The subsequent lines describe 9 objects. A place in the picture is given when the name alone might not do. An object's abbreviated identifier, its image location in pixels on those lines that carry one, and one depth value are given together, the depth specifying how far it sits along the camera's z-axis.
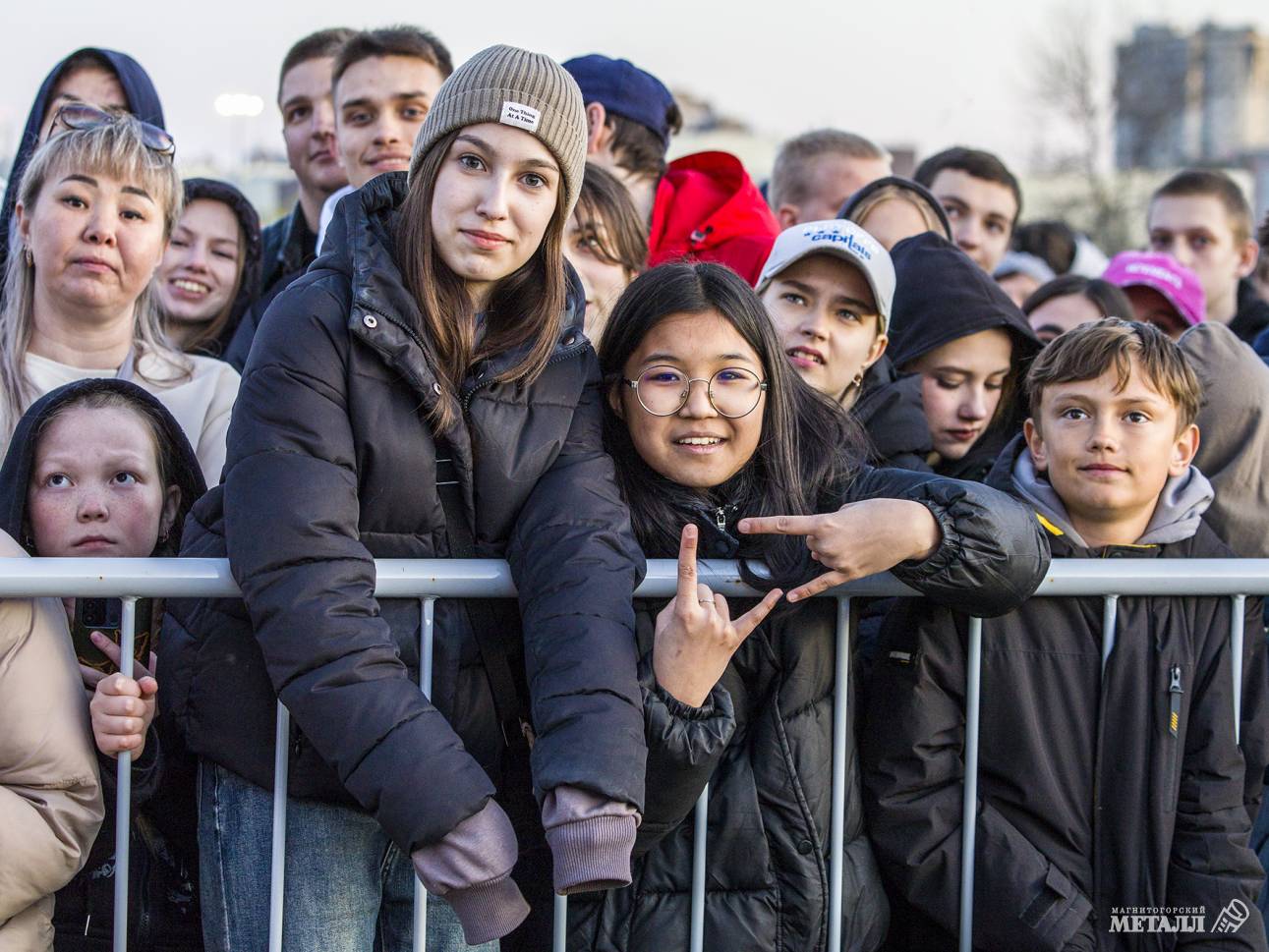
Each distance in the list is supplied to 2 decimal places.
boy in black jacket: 2.86
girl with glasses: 2.61
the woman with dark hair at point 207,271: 4.71
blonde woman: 3.64
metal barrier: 2.54
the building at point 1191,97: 37.19
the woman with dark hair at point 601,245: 3.90
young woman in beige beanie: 2.35
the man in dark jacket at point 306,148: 5.10
